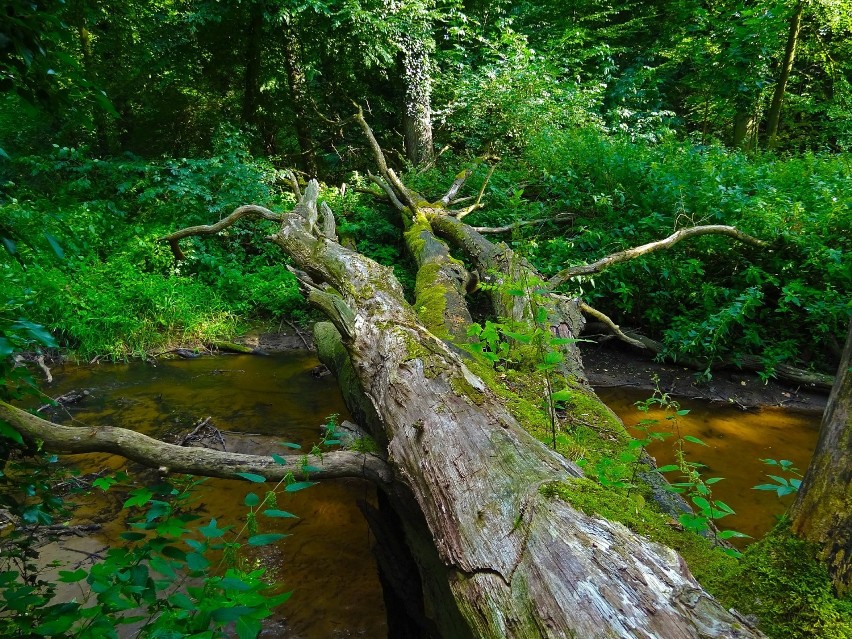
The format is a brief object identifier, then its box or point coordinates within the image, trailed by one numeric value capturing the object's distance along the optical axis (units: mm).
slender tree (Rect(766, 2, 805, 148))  8969
